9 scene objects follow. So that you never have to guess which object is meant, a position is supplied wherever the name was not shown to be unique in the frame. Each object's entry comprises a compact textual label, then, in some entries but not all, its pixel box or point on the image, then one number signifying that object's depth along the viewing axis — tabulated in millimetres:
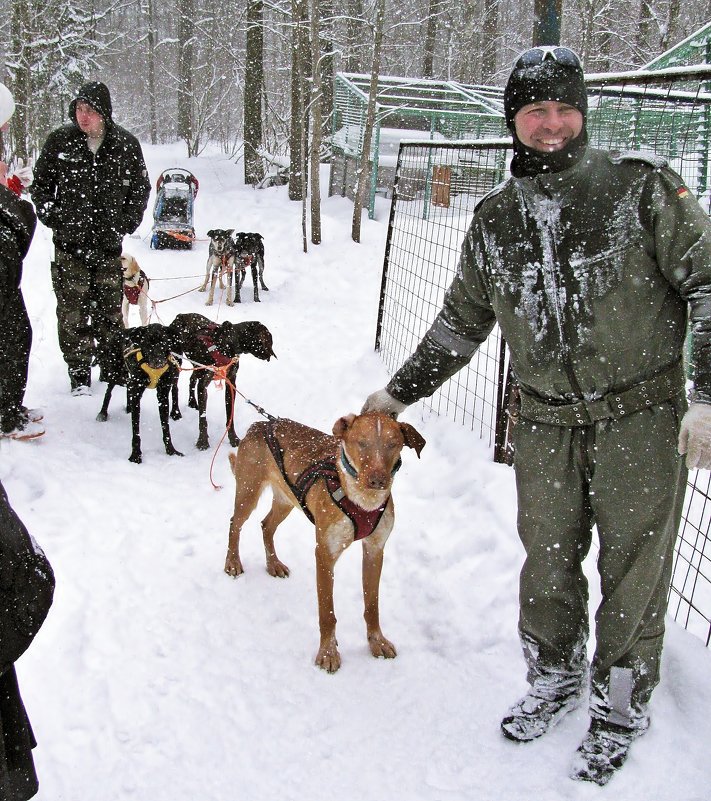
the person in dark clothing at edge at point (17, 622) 1517
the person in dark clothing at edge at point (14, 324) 3818
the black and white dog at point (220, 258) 11516
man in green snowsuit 2115
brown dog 2908
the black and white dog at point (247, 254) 11531
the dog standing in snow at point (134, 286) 8762
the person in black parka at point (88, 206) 5961
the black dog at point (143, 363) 5676
